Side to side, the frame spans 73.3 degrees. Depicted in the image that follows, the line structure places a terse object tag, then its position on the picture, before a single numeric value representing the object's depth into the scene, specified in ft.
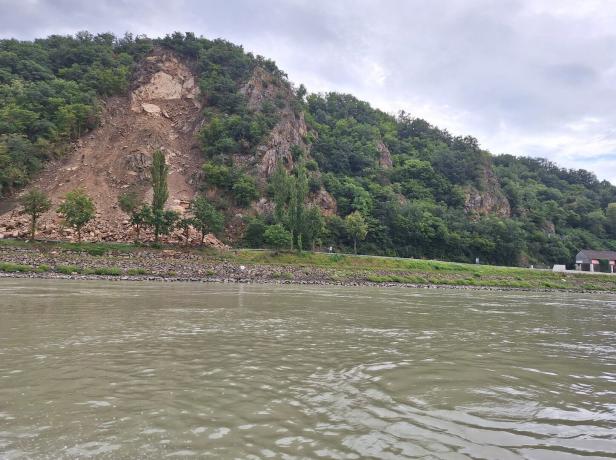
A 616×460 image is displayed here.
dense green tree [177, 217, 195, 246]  191.42
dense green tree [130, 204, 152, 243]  185.68
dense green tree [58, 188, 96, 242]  177.68
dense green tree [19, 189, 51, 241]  169.48
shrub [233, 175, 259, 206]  247.70
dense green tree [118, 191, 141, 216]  202.08
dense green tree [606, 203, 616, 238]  413.59
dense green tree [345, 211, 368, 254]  250.57
